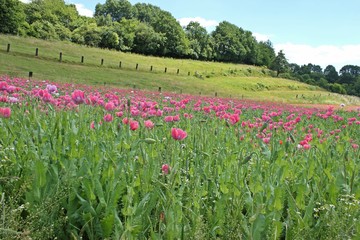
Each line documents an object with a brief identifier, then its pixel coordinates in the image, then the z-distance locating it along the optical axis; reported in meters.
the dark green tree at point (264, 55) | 124.91
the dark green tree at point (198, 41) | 97.94
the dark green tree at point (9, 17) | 57.97
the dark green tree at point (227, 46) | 113.81
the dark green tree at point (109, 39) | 73.19
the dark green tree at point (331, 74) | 145.62
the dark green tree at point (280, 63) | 110.94
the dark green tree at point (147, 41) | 81.88
